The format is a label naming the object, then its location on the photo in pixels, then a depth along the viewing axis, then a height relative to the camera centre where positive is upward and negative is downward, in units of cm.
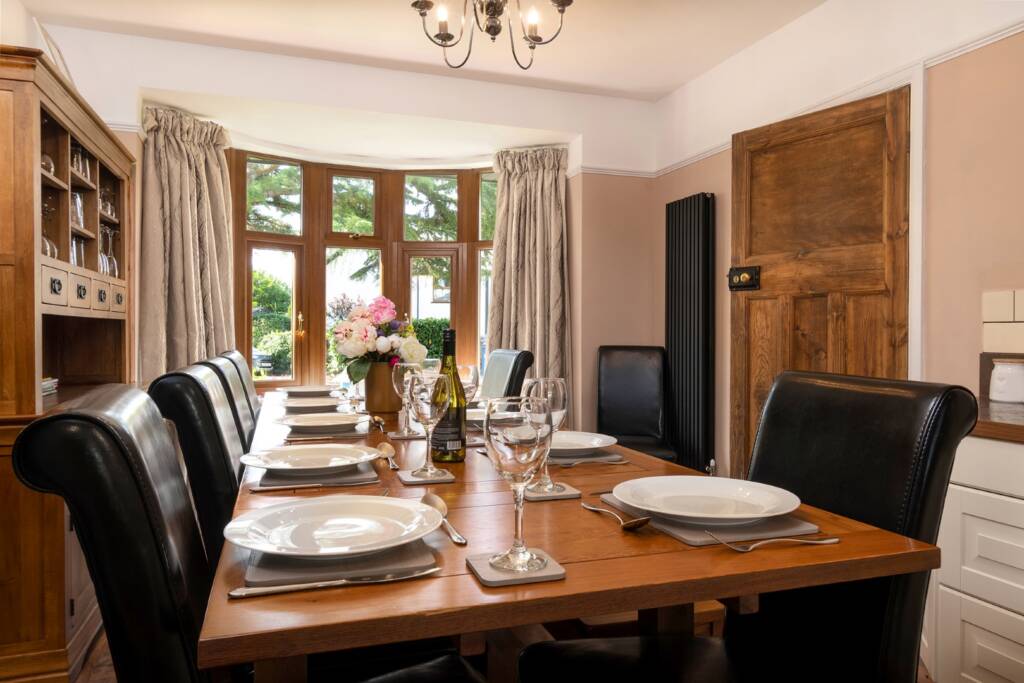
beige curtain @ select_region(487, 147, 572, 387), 447 +46
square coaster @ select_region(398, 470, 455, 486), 129 -29
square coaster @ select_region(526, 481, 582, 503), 119 -29
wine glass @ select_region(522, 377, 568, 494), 96 -11
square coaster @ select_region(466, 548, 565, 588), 79 -29
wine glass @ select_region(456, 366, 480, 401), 169 -14
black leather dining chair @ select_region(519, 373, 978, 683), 104 -31
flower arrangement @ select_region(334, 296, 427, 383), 226 -3
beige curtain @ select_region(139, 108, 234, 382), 371 +46
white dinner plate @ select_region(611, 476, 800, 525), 99 -27
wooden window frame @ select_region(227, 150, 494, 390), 457 +59
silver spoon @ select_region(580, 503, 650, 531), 99 -28
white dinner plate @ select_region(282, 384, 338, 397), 300 -28
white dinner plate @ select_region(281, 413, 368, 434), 186 -26
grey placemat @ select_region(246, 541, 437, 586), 79 -29
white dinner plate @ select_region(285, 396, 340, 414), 244 -27
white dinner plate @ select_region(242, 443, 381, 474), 131 -26
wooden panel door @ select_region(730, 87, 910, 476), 270 +36
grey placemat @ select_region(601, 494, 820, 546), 95 -29
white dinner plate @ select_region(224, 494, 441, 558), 83 -26
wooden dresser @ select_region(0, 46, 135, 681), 203 -6
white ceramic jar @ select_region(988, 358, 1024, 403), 223 -16
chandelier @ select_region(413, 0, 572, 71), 238 +112
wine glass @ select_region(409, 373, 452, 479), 132 -15
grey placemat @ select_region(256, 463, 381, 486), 127 -28
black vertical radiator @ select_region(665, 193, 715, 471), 394 +3
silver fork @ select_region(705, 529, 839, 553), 91 -29
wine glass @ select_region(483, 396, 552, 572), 85 -15
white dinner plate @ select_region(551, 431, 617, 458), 152 -26
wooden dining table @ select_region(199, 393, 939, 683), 69 -30
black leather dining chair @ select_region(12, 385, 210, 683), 74 -22
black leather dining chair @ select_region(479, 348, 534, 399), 280 -19
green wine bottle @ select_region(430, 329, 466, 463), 153 -23
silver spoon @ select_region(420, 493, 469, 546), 94 -27
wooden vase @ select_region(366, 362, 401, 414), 233 -21
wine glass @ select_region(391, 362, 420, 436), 177 -13
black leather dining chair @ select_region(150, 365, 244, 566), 144 -25
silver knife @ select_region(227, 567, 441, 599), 75 -29
